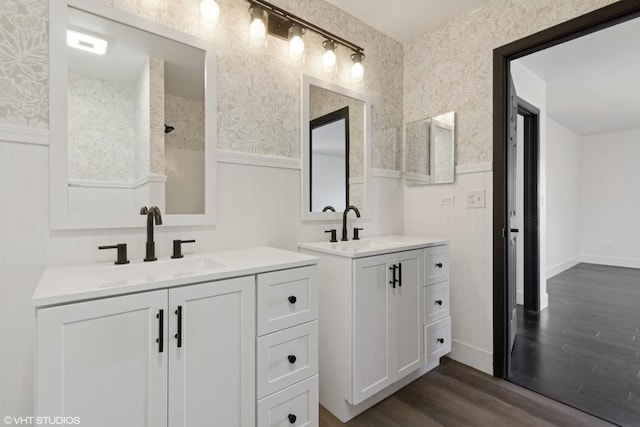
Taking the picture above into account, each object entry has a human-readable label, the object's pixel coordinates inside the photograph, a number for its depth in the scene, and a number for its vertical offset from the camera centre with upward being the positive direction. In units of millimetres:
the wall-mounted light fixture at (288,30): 1684 +1154
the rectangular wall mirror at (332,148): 1979 +481
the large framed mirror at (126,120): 1231 +447
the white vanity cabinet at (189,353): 835 -466
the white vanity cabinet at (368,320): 1568 -606
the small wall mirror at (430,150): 2297 +529
